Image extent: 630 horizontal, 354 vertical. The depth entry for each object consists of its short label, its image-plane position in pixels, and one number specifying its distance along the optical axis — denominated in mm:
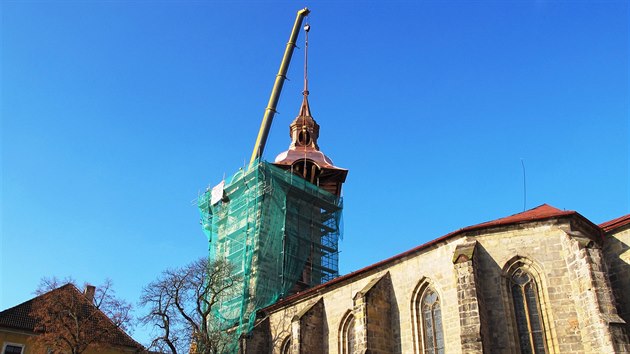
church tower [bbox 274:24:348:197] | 36706
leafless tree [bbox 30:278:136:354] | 21516
